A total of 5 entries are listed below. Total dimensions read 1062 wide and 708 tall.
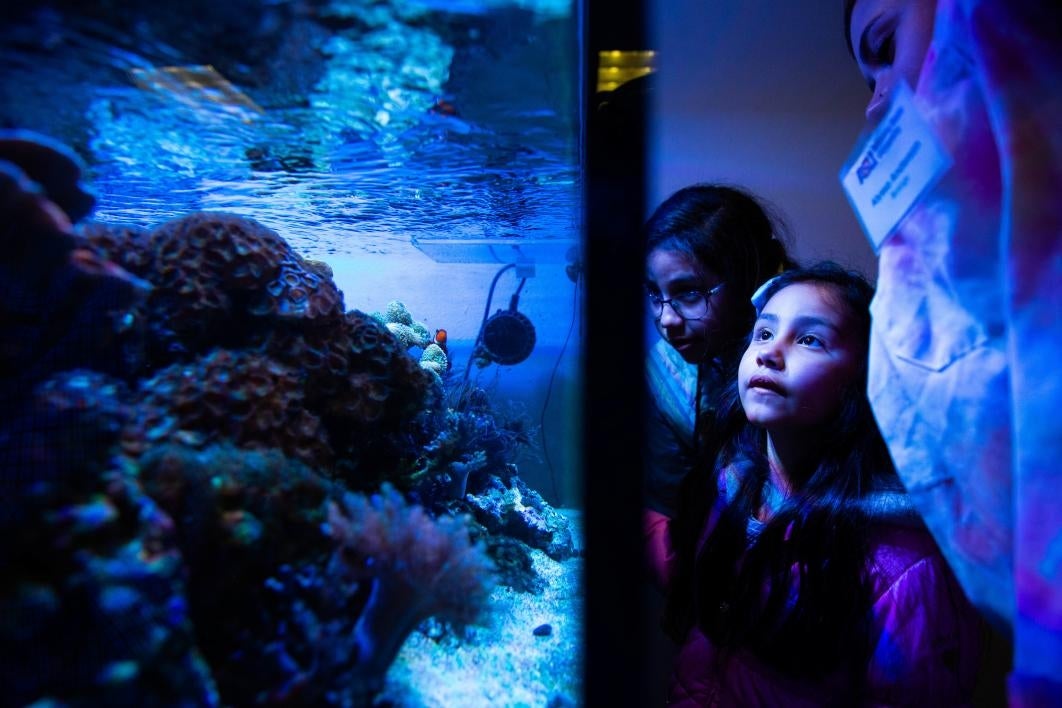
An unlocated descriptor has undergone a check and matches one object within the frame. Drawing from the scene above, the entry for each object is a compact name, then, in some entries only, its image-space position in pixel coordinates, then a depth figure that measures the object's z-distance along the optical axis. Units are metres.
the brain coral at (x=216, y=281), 0.64
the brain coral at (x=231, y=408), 0.49
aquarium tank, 0.39
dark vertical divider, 0.42
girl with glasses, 0.82
